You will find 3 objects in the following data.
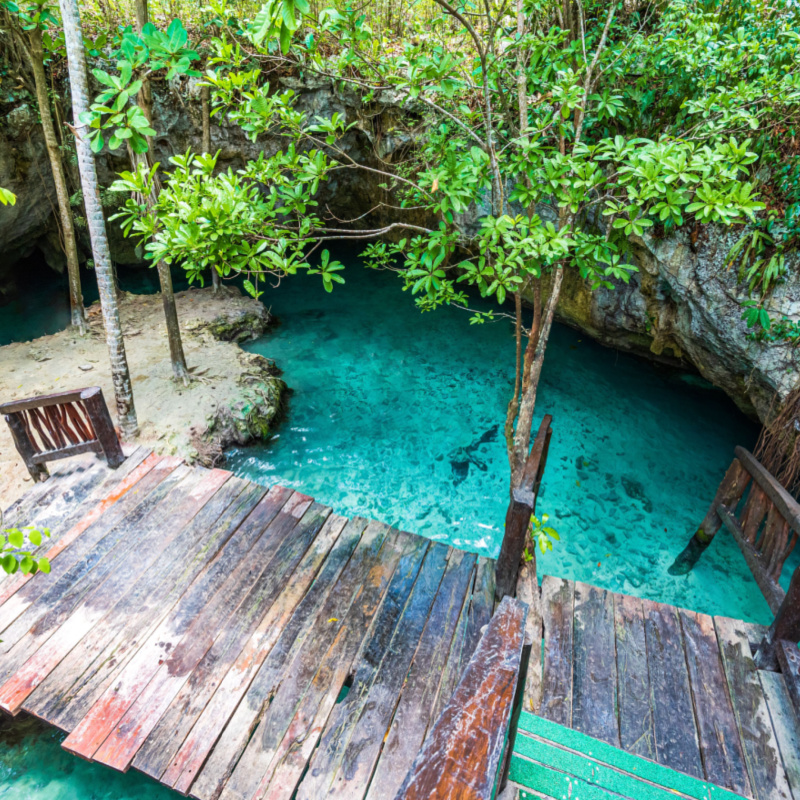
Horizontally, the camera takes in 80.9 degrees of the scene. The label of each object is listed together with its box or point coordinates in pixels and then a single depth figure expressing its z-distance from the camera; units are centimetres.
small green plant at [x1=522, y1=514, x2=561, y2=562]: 306
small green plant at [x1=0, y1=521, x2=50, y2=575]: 147
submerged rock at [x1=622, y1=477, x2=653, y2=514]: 571
